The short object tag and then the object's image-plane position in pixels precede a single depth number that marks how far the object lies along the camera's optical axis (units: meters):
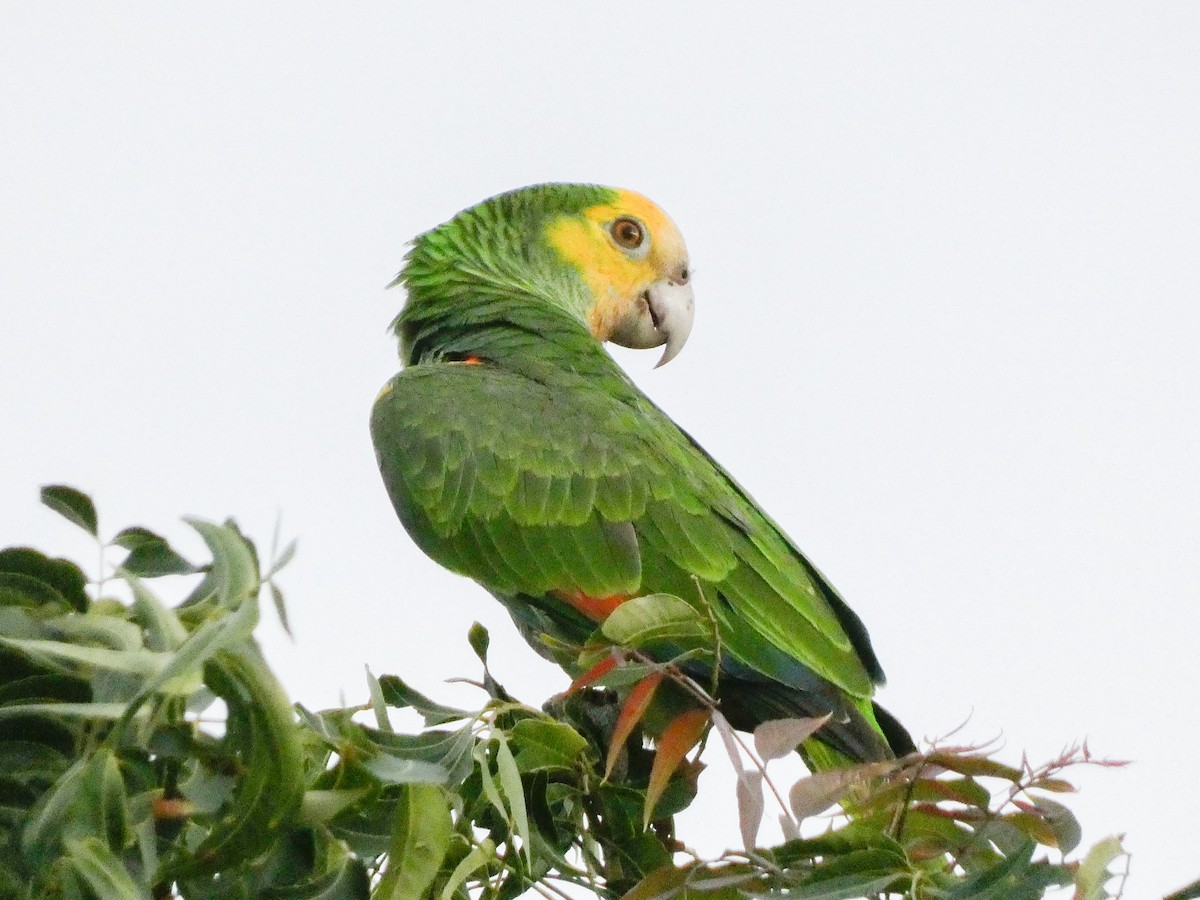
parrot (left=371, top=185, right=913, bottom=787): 5.39
